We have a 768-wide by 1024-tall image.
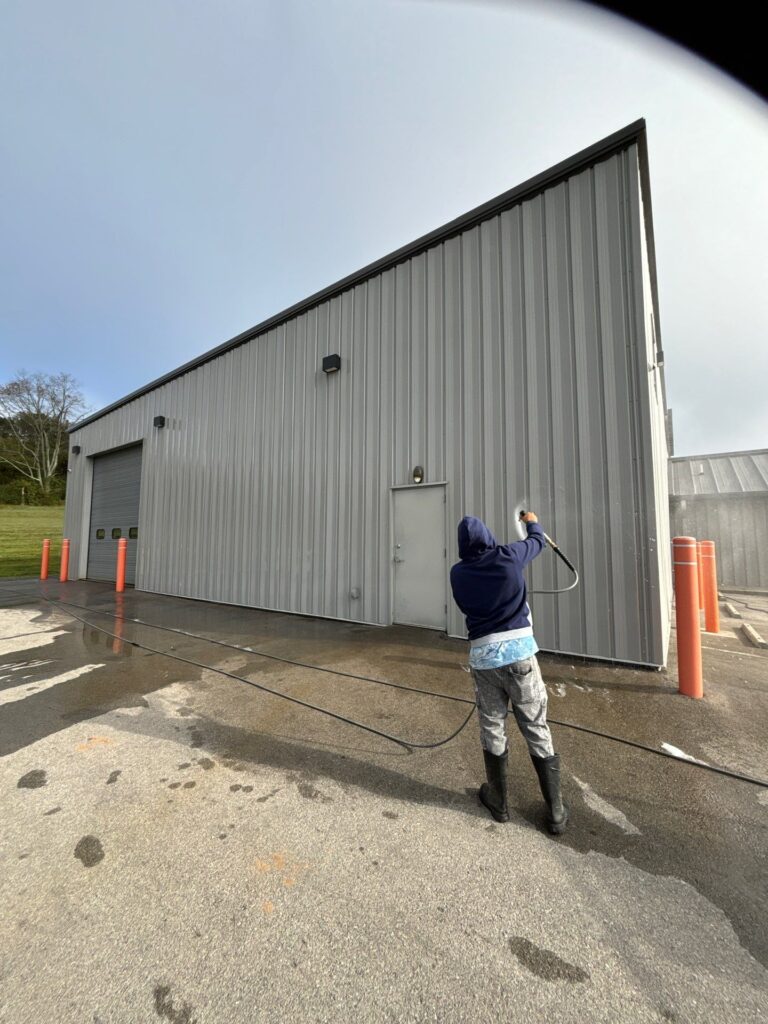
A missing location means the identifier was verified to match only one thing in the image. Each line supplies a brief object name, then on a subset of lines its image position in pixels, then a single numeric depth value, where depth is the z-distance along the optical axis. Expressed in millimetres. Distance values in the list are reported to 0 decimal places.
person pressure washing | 2080
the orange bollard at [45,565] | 13902
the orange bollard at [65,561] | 13461
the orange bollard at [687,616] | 3545
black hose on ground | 2481
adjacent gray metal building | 12312
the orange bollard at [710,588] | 6367
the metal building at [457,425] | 4680
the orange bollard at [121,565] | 11258
